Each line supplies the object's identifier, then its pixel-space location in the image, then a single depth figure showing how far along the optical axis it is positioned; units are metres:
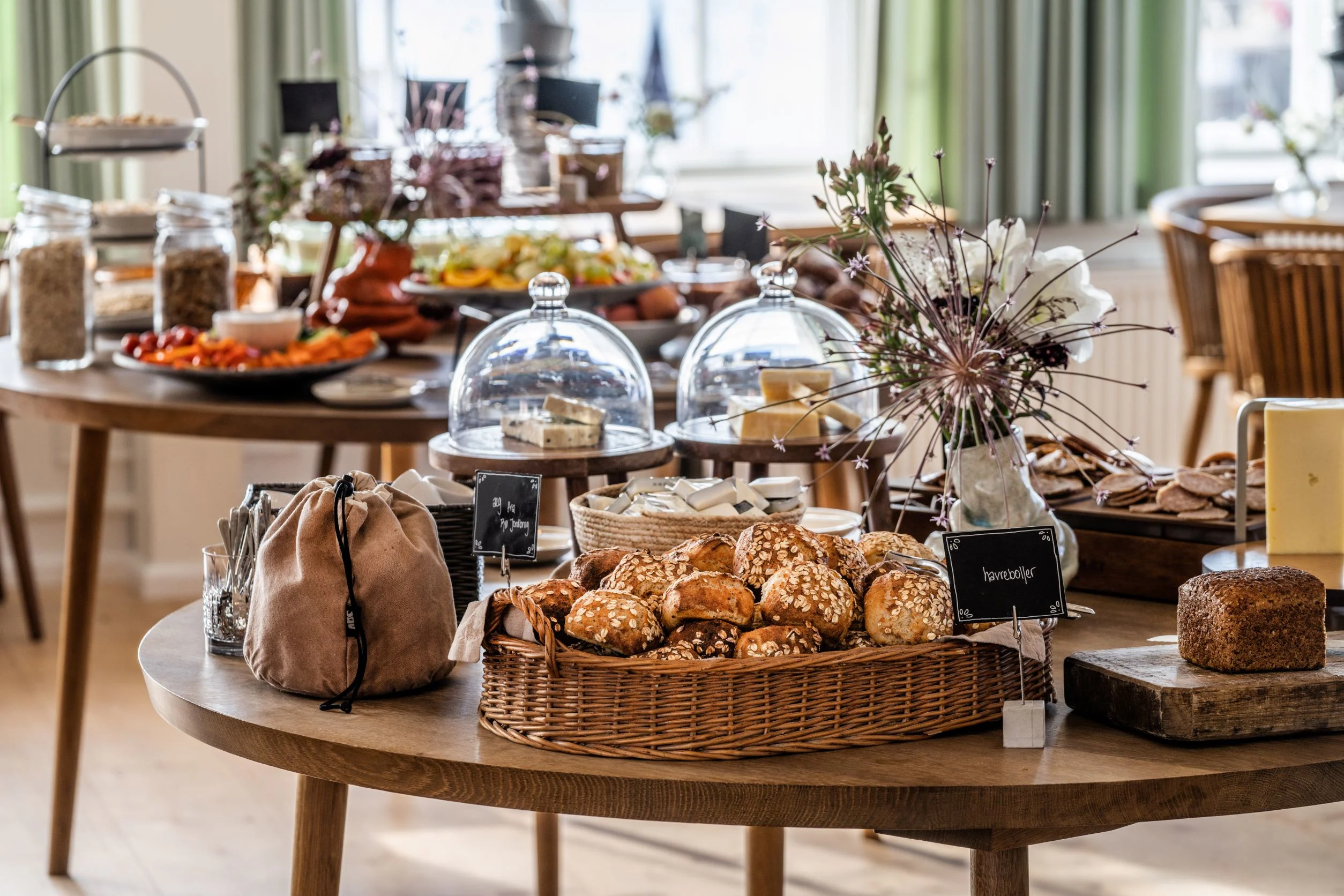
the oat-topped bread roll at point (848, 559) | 2.73
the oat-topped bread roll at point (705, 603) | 2.64
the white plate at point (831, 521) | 3.17
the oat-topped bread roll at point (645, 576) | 2.68
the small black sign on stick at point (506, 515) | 2.78
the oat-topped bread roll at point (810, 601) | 2.64
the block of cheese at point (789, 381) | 3.28
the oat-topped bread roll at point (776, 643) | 2.60
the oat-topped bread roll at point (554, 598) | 2.67
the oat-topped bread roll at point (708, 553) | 2.74
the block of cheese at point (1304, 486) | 2.98
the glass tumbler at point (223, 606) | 2.88
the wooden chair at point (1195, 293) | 7.14
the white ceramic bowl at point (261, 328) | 4.25
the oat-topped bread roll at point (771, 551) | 2.71
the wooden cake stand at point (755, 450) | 3.23
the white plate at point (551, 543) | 3.34
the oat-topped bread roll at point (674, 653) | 2.60
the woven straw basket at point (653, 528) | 2.89
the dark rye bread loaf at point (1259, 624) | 2.65
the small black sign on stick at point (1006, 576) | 2.62
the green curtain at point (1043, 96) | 8.60
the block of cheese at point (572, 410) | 3.21
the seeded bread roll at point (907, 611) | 2.63
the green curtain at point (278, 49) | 7.42
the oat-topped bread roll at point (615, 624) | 2.62
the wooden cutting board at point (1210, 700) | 2.61
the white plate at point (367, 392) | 3.95
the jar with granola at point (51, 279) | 4.33
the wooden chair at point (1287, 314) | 6.00
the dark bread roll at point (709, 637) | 2.62
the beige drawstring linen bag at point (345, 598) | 2.70
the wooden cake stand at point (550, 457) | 3.14
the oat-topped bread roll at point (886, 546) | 2.81
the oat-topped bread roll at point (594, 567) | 2.75
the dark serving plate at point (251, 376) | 4.05
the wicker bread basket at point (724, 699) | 2.58
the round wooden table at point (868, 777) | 2.54
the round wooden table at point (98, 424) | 3.91
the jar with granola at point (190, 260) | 4.58
